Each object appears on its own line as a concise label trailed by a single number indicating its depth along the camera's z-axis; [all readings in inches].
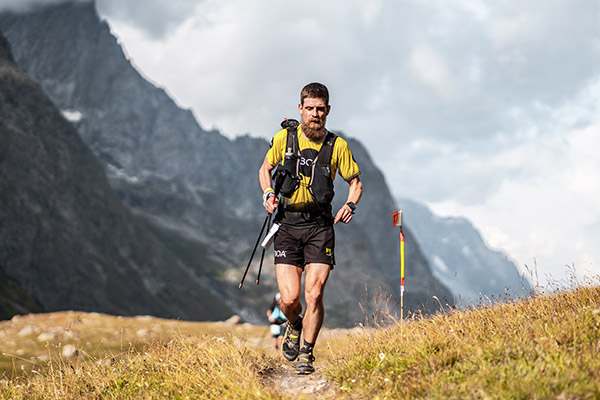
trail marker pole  249.3
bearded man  232.2
